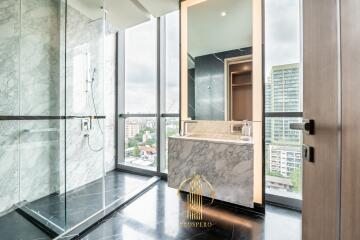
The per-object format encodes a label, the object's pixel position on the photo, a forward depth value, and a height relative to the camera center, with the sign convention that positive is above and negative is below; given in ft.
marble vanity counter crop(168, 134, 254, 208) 6.75 -1.64
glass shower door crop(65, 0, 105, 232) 9.06 +0.85
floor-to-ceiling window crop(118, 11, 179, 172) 11.38 +1.73
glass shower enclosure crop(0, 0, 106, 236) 7.05 +0.33
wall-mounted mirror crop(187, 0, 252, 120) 8.14 +2.68
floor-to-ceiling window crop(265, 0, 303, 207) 7.95 +0.89
